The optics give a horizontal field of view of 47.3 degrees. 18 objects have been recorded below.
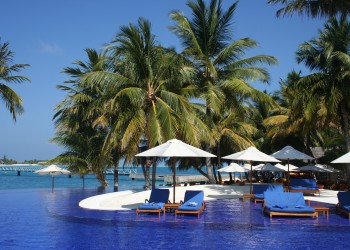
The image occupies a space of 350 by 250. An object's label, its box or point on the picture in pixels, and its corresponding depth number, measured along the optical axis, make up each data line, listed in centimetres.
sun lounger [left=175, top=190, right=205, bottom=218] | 1237
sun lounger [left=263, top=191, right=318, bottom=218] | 1199
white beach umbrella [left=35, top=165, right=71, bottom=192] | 2592
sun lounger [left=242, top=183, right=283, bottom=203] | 1581
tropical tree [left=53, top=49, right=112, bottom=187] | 2548
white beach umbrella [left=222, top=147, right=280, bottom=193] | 1560
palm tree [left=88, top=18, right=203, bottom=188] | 1703
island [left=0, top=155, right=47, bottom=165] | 18820
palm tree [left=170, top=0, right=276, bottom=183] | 2156
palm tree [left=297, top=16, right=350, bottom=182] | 1792
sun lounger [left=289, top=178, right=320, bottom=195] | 1861
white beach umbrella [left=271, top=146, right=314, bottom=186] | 1875
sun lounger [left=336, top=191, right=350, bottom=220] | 1288
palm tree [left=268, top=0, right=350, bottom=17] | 1809
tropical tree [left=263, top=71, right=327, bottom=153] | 1922
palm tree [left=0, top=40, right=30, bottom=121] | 1909
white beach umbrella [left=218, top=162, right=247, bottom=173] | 2343
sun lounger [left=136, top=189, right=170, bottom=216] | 1262
